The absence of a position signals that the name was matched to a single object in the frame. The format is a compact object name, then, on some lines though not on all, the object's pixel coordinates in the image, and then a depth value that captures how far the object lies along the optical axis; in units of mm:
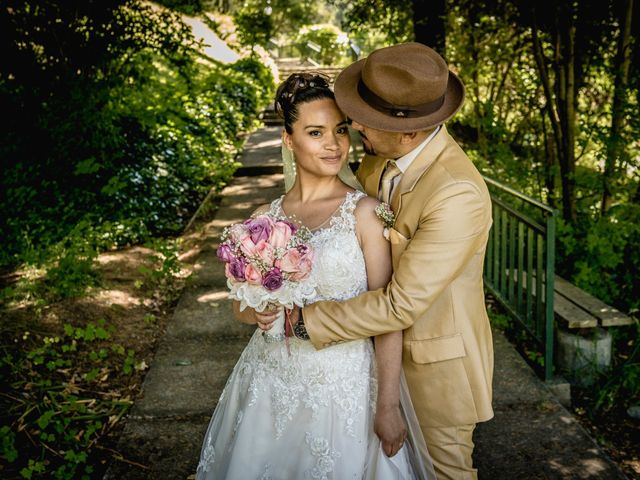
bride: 2488
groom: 2314
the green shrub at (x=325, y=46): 26250
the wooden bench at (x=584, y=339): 4090
